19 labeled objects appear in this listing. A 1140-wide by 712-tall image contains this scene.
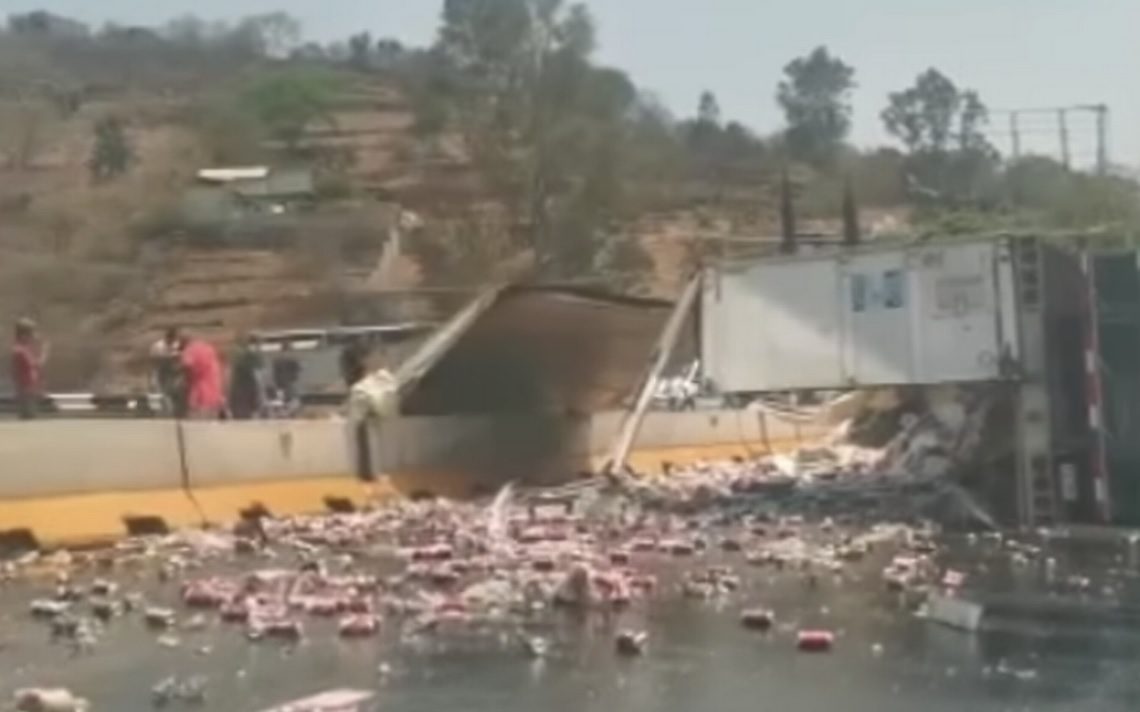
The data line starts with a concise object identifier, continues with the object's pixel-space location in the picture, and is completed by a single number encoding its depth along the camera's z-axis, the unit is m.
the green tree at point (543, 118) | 91.50
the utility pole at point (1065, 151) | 36.96
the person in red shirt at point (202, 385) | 25.80
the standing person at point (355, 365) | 28.86
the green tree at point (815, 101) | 144.38
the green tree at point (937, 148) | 92.30
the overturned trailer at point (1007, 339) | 22.47
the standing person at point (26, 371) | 23.75
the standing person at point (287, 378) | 37.61
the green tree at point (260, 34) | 160.88
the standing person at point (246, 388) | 30.70
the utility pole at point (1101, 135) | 38.38
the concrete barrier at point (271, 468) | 21.62
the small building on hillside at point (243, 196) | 99.31
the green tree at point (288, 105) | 117.56
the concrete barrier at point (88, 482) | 18.70
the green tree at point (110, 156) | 109.88
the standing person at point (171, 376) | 26.22
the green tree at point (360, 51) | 155.88
